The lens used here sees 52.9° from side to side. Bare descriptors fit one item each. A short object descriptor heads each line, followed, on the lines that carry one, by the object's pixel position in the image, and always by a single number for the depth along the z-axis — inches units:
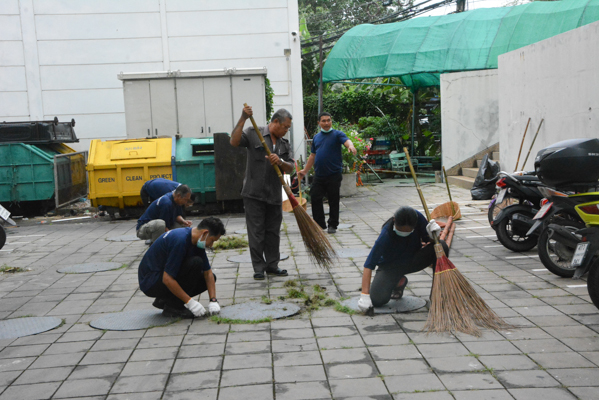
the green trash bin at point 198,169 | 452.1
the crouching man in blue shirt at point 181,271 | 184.1
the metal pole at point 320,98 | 658.7
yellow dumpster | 439.2
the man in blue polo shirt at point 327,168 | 346.6
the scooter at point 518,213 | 268.5
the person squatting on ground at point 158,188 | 310.0
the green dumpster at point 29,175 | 475.5
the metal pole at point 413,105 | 707.4
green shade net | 600.4
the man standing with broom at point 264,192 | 244.4
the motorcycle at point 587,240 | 206.8
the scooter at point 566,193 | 221.0
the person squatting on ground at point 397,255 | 185.0
